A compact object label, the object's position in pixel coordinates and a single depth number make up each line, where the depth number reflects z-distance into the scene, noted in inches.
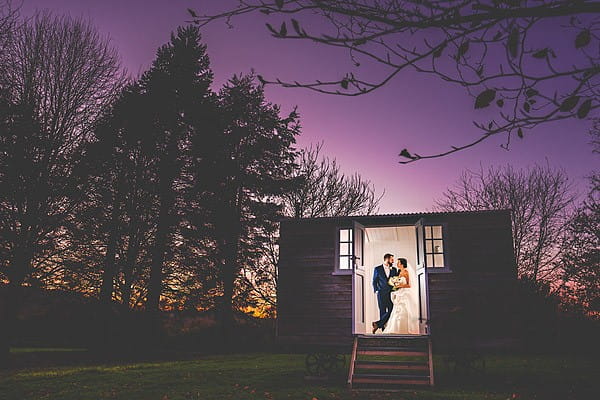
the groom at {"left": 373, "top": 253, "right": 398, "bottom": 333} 500.7
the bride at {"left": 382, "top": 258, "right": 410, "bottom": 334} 600.4
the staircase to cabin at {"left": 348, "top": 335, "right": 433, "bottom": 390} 370.9
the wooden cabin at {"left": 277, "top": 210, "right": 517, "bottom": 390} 537.3
